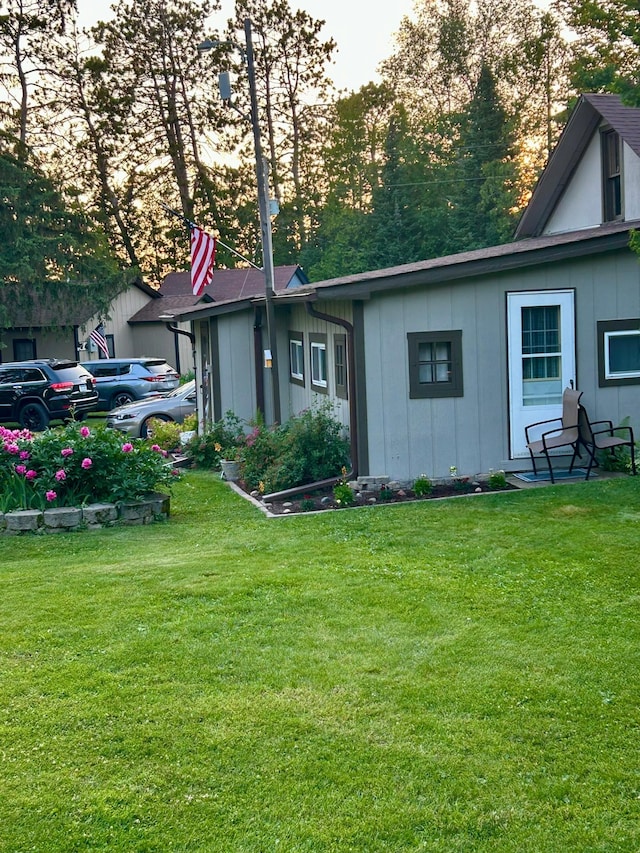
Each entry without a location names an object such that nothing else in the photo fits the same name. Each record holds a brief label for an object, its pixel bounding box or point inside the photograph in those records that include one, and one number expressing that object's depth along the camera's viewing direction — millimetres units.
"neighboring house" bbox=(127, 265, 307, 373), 38697
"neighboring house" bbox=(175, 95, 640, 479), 11445
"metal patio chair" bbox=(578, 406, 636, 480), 11273
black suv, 23125
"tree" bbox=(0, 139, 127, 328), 30938
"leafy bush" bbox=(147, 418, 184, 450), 17500
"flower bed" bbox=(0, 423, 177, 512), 10211
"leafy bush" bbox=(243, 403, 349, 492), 12062
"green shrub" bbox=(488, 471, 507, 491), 11195
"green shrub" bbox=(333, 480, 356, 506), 10938
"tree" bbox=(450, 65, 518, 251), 41344
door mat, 11422
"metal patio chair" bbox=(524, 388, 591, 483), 11320
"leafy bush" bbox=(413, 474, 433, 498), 11070
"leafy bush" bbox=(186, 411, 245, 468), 15328
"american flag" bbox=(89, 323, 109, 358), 34138
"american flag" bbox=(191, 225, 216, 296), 17453
